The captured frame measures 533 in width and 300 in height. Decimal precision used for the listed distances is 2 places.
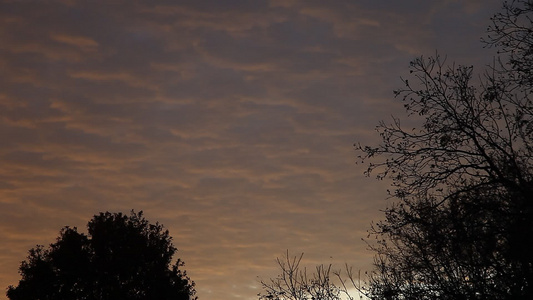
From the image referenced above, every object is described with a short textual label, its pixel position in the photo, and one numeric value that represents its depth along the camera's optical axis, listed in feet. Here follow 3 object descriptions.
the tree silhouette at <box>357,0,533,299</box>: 47.70
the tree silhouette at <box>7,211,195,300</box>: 165.89
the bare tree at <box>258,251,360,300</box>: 78.95
